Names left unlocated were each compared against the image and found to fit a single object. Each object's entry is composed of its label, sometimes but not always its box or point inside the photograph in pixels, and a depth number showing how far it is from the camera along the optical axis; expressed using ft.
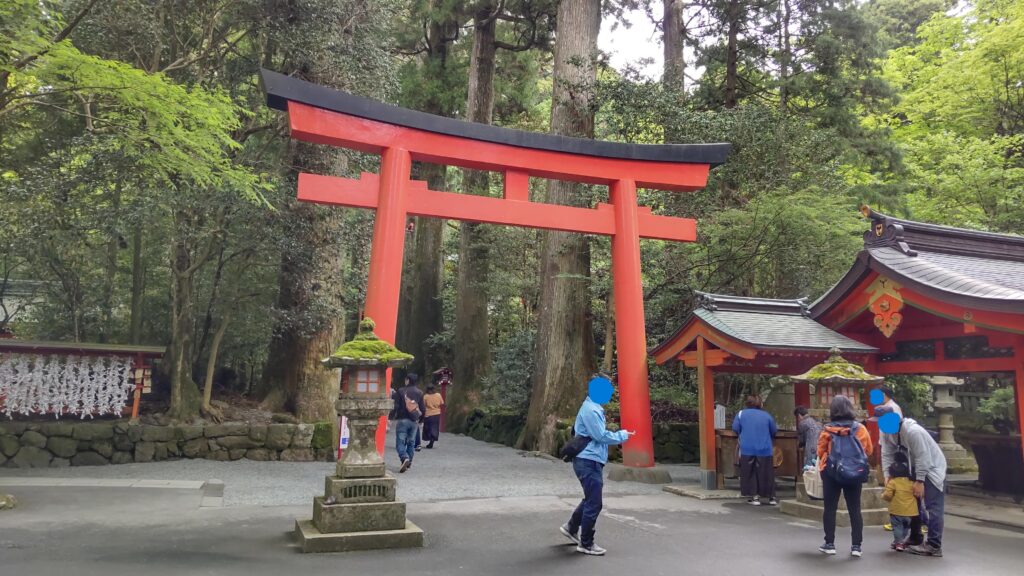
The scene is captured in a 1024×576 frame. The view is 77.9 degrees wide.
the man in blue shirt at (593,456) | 18.35
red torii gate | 29.14
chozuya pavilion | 25.85
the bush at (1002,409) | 47.68
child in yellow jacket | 20.10
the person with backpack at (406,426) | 34.86
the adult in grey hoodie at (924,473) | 19.74
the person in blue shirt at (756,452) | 28.48
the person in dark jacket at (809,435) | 26.61
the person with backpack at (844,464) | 19.07
